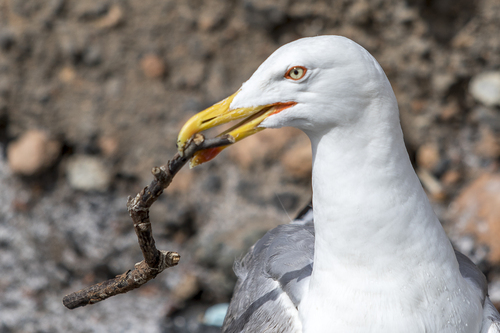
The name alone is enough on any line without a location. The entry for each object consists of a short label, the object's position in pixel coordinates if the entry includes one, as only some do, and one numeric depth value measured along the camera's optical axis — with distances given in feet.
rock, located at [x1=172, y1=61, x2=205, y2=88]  24.98
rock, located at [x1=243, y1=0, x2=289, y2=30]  23.38
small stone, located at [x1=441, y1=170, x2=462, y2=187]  24.72
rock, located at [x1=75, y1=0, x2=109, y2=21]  23.79
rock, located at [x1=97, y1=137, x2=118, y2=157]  24.88
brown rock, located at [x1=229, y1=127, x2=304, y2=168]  24.20
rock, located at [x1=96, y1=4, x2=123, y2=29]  23.98
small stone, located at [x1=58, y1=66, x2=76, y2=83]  24.50
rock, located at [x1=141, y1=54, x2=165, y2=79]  24.52
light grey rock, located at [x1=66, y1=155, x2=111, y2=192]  24.77
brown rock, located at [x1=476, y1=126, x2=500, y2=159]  24.70
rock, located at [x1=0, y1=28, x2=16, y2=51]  23.66
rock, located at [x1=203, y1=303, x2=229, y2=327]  21.99
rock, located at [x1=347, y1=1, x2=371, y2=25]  23.47
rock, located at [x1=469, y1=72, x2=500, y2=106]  24.49
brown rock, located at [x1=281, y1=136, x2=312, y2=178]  23.58
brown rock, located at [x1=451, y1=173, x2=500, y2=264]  21.40
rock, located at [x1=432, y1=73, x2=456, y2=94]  24.64
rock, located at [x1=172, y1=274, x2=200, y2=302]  22.72
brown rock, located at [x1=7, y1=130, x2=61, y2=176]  24.43
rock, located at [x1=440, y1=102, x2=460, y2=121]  25.23
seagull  9.14
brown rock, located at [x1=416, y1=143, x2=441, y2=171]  25.09
